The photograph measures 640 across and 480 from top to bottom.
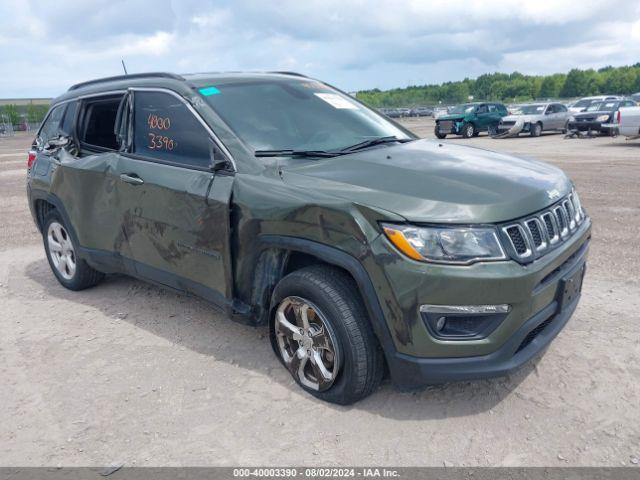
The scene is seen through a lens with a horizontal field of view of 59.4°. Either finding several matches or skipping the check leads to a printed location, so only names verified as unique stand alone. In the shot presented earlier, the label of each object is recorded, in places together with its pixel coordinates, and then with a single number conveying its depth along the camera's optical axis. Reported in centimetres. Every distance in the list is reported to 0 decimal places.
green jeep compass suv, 271
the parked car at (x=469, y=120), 2452
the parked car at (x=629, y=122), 1647
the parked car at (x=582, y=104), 2243
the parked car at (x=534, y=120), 2358
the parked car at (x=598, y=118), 2020
